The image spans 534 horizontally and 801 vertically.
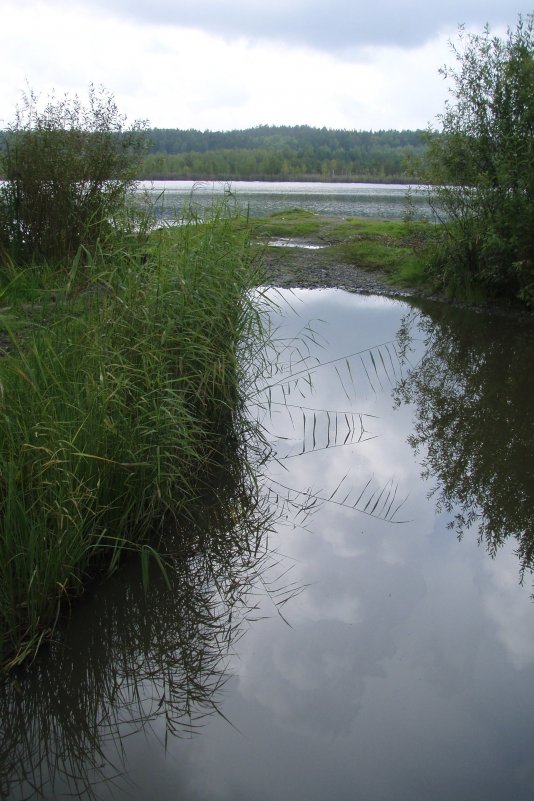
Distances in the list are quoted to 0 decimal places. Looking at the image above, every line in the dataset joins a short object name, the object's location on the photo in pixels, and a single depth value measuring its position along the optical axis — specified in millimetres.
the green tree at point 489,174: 10055
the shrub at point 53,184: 8547
